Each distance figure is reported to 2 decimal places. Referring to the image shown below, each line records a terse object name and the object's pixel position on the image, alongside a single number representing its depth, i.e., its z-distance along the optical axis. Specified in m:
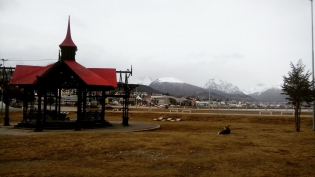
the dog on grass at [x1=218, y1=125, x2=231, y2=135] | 22.46
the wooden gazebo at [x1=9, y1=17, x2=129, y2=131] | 23.83
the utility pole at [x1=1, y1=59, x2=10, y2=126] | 28.78
